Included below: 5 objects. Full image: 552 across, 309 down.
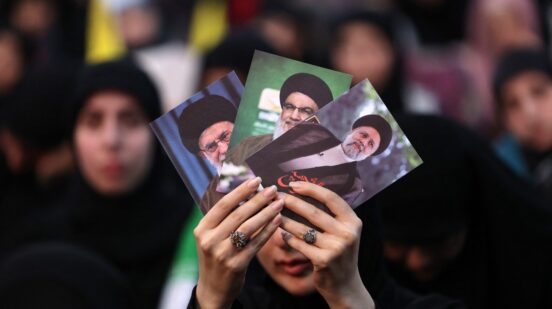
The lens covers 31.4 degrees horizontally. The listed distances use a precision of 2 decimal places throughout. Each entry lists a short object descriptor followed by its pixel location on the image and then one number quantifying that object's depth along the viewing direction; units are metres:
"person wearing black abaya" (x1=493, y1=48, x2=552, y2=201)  5.11
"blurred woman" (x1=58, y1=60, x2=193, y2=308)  4.32
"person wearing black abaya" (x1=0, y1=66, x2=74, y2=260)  5.70
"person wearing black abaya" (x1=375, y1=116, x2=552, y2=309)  3.50
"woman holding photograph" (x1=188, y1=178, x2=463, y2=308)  2.33
